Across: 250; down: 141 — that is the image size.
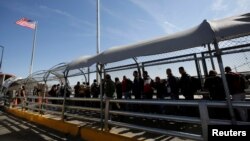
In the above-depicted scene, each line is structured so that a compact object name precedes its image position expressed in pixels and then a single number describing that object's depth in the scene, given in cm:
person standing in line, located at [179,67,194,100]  655
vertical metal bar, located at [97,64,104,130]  620
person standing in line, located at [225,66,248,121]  539
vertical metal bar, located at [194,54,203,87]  591
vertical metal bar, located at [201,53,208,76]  626
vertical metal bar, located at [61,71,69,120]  813
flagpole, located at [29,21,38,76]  2529
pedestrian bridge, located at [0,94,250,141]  376
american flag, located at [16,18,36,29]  2226
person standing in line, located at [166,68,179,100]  699
